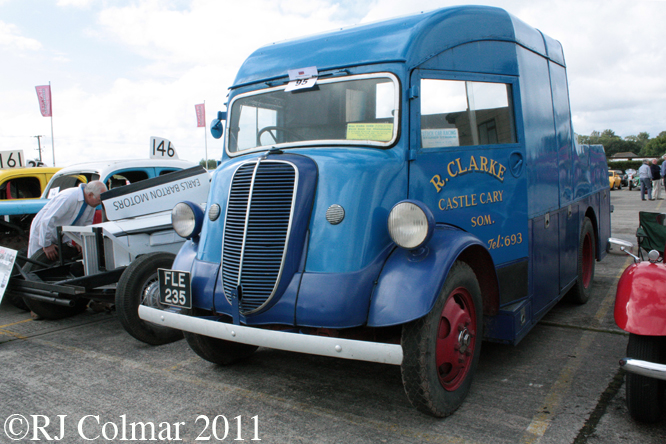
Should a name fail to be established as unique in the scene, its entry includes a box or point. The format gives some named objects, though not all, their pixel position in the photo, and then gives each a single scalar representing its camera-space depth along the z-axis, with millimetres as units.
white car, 4785
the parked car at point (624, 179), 36344
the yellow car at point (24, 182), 8297
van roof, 3428
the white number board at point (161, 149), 7719
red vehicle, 2842
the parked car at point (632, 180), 31716
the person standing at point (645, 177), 20484
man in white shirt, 5734
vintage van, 2967
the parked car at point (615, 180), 32688
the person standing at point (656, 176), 20250
